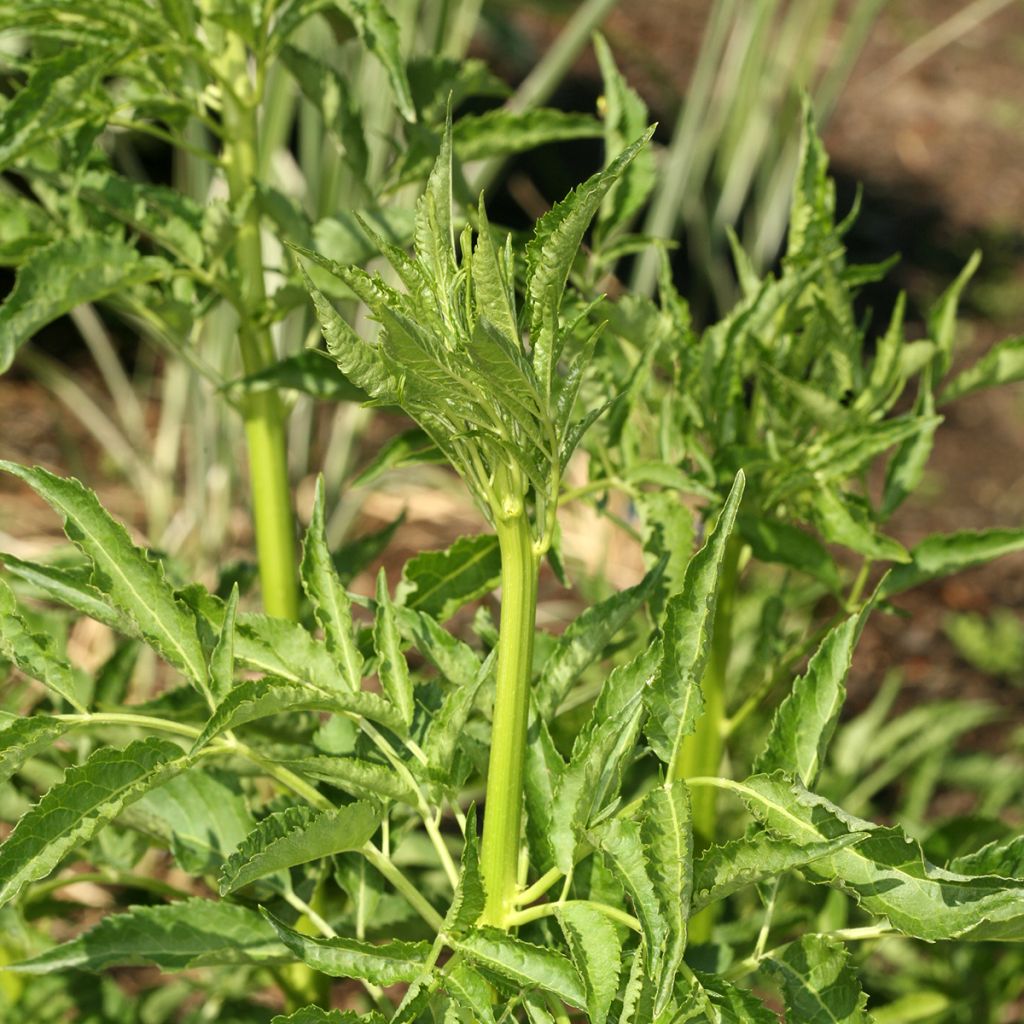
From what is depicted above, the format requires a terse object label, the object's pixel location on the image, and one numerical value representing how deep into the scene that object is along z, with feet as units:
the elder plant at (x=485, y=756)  7.59
